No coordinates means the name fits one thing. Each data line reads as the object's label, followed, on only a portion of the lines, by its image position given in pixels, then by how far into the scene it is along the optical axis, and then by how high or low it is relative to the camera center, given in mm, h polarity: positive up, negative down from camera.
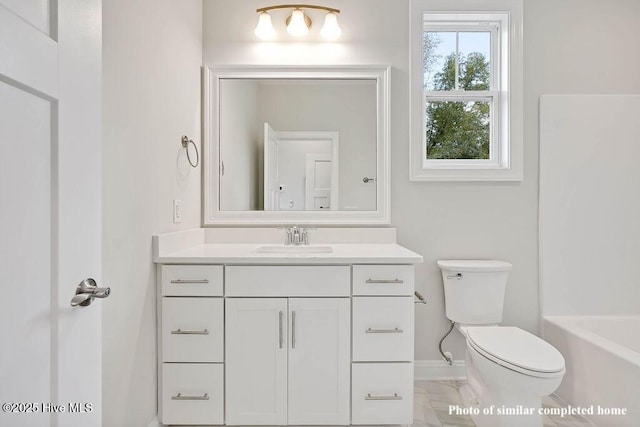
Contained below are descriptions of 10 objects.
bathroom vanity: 1704 -610
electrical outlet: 1907 +5
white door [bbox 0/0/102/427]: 642 +4
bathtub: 1625 -729
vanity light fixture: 2232 +1128
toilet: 1516 -600
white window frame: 2297 +763
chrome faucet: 2195 -143
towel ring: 2000 +367
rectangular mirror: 2303 +406
